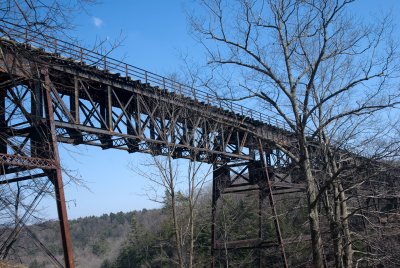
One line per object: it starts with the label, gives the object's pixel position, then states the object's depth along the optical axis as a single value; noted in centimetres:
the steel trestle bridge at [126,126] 848
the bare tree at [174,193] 1052
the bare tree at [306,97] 891
